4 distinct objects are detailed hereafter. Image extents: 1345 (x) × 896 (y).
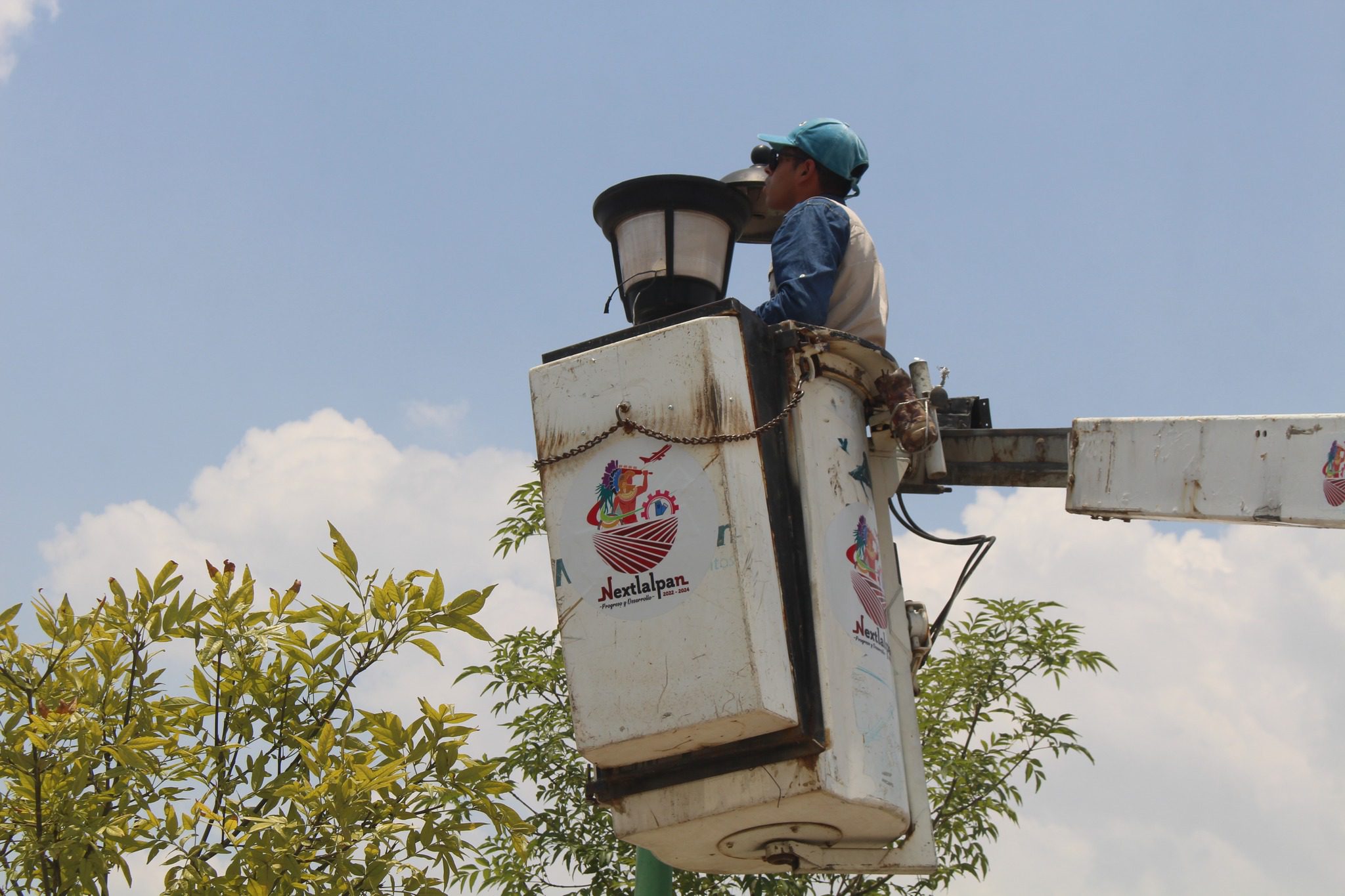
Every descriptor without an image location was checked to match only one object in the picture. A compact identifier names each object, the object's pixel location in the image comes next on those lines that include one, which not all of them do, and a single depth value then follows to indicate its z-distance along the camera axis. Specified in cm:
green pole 906
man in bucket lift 866
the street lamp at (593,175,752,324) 902
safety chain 761
